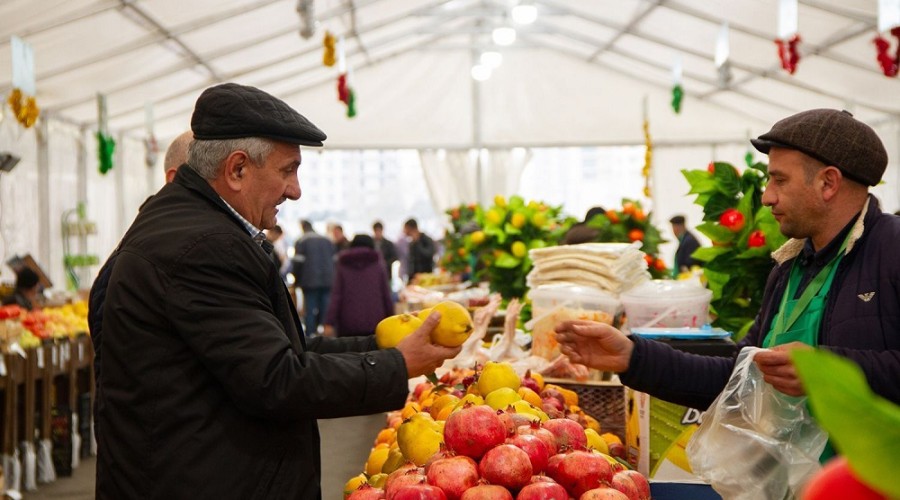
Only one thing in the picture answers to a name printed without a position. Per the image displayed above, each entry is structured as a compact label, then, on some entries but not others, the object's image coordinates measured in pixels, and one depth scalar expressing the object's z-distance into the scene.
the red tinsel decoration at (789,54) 6.93
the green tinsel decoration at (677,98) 10.77
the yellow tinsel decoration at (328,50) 8.45
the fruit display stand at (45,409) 5.44
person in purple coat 8.66
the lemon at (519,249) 5.59
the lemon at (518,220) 5.76
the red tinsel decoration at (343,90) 10.53
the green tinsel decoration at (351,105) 11.23
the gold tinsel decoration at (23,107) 6.62
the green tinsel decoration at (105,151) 9.71
